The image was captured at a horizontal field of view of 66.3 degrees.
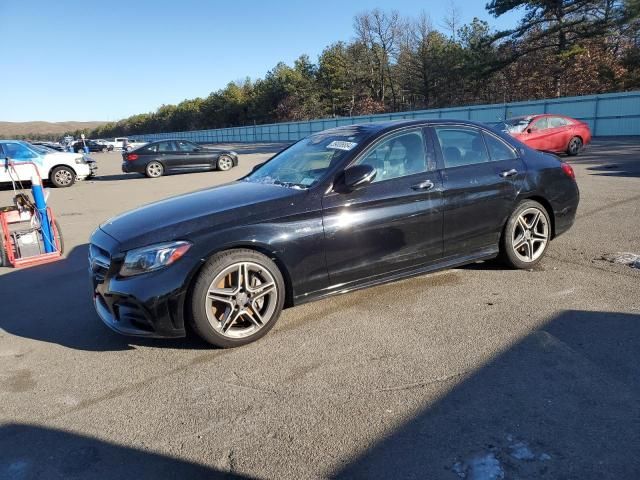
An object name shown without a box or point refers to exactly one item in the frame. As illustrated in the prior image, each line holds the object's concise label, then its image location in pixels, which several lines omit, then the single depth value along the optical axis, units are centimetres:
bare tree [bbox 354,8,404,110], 6238
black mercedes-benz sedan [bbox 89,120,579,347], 353
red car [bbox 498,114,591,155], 1568
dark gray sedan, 1897
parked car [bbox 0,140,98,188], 1585
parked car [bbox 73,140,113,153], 5534
